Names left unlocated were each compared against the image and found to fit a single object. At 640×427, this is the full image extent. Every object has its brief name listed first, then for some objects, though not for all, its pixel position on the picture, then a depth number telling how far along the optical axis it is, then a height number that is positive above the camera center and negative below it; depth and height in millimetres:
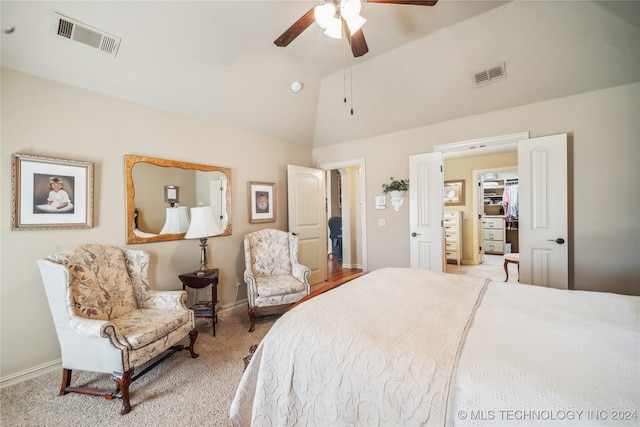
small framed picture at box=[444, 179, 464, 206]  5863 +454
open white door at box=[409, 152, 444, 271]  3389 +12
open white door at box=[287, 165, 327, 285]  4004 -50
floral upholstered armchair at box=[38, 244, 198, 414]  1676 -773
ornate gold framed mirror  2564 +224
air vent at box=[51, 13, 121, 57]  1903 +1449
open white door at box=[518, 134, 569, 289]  2650 -6
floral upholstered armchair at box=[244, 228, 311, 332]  2791 -737
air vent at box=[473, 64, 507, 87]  2676 +1485
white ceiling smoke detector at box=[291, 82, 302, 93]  3287 +1673
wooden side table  2641 -730
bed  732 -534
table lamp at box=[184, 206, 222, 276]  2682 -122
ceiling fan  1581 +1301
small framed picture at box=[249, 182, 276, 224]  3676 +173
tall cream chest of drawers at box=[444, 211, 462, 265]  5633 -538
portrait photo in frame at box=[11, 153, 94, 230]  1961 +189
